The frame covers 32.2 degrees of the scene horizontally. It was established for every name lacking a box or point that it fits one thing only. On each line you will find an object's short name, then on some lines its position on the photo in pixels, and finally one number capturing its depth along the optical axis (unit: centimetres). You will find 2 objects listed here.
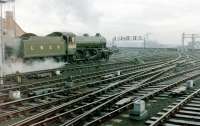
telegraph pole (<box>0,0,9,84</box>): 1920
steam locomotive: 2656
